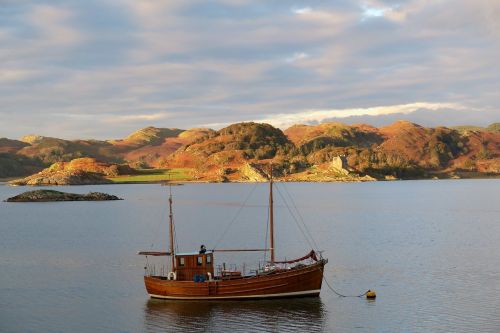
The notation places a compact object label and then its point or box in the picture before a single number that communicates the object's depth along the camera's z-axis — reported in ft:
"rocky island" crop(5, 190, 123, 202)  589.73
